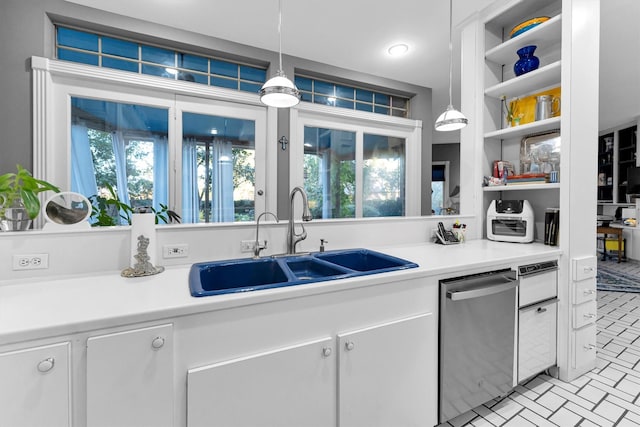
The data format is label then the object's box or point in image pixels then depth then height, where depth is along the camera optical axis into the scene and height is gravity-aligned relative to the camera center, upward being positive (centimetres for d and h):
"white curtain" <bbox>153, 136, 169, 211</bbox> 279 +37
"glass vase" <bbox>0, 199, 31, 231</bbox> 121 -3
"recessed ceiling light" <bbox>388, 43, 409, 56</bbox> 297 +172
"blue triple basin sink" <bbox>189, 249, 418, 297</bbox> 138 -30
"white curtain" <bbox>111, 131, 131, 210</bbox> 265 +42
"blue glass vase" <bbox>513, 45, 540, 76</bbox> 212 +113
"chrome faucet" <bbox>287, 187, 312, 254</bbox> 165 -15
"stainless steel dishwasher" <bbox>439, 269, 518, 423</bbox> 138 -66
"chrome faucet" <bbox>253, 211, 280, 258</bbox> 155 -20
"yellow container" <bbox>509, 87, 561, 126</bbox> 215 +83
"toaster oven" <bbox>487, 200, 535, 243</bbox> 211 -8
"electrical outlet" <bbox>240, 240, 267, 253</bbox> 157 -20
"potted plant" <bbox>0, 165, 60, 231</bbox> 120 +4
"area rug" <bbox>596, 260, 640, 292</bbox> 376 -98
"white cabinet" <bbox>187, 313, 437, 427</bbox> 95 -66
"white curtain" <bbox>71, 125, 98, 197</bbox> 249 +39
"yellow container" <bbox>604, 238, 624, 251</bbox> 556 -66
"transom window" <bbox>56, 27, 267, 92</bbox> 251 +146
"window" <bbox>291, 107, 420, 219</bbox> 351 +60
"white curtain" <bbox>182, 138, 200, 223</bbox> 290 +28
